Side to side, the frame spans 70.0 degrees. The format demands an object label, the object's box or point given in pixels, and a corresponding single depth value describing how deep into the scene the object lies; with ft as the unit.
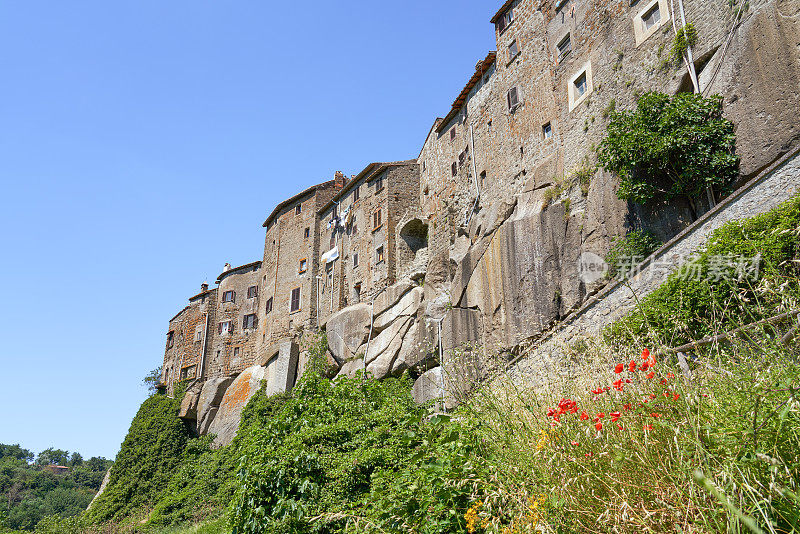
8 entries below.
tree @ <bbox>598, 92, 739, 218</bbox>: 38.63
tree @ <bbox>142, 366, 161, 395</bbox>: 147.95
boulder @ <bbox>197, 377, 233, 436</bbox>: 117.39
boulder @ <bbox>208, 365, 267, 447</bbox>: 109.70
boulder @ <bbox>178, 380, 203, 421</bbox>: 120.16
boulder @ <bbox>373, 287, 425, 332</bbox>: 78.64
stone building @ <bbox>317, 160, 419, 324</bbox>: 98.07
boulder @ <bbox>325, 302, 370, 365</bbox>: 87.97
